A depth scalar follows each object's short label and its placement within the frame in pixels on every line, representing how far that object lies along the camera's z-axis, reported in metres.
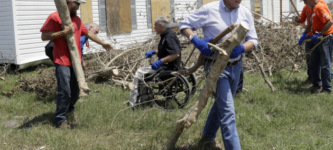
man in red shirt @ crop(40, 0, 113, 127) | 8.97
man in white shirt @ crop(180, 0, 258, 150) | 6.75
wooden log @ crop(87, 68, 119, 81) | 12.99
